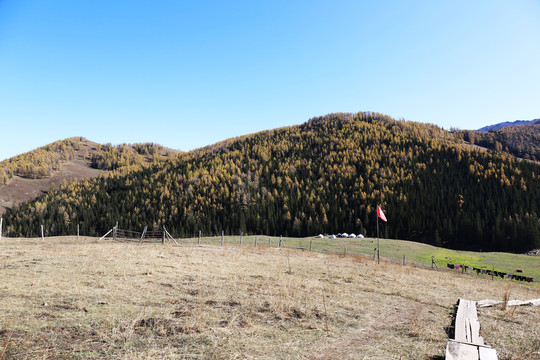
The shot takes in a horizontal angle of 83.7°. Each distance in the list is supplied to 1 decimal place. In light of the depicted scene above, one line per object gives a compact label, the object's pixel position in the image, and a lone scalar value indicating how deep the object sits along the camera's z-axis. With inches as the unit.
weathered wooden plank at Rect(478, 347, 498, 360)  260.5
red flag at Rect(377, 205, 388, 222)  1094.0
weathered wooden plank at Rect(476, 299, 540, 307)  527.2
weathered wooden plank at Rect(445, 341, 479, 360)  262.1
